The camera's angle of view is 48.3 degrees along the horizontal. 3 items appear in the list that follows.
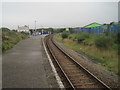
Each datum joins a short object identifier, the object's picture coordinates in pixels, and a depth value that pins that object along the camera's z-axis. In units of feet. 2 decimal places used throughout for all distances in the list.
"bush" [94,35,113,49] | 44.78
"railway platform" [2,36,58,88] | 20.21
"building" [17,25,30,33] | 312.66
